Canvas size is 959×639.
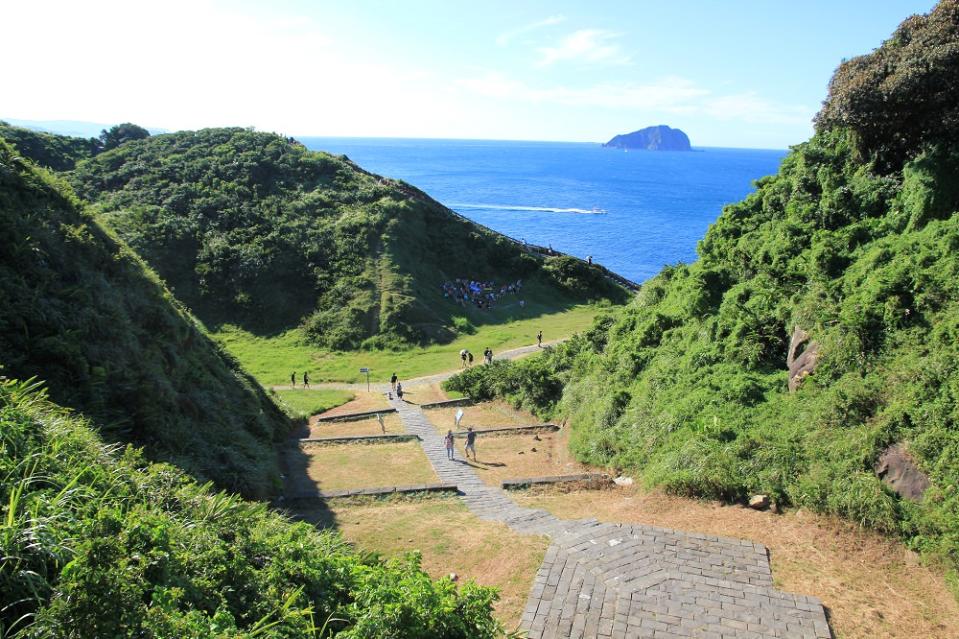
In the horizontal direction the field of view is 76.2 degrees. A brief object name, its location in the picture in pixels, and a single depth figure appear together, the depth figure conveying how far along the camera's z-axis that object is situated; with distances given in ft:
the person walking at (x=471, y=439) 61.67
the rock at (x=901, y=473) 34.86
